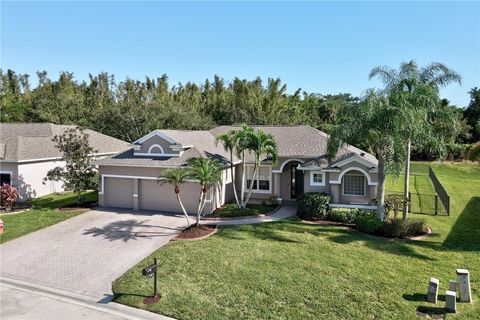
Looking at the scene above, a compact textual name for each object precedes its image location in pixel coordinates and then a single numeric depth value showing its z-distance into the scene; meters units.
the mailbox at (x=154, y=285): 9.88
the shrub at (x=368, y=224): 16.59
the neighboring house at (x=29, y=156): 23.89
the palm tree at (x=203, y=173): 16.25
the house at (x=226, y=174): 20.28
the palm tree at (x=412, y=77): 17.03
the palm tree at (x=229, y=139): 19.68
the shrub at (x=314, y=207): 19.25
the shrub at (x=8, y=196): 21.38
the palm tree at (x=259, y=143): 19.59
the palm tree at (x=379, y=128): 15.13
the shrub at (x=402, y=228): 16.06
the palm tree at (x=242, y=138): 19.69
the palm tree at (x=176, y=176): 15.99
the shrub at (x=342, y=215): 18.59
